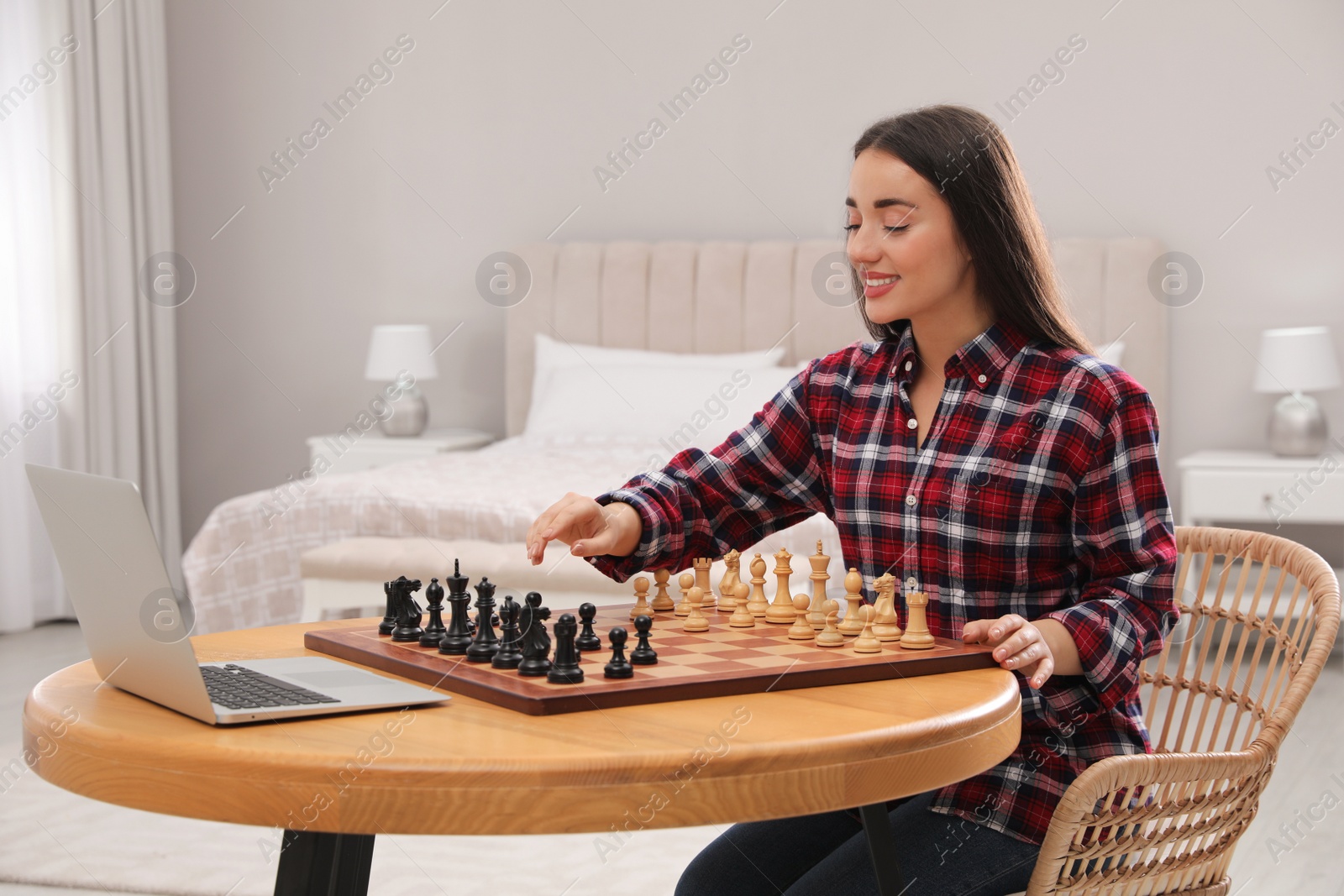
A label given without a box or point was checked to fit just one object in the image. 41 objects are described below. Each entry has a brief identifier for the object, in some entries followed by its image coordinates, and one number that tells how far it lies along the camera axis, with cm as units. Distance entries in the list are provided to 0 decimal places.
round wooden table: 240
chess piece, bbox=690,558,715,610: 298
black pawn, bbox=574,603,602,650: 272
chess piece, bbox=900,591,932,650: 274
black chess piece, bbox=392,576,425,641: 277
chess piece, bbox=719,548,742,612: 296
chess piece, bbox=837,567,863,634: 279
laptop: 248
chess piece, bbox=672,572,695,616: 293
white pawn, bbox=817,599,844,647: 277
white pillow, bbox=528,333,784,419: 707
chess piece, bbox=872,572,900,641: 275
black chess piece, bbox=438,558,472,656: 271
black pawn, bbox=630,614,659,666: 267
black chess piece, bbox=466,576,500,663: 268
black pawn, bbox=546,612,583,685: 259
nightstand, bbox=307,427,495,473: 751
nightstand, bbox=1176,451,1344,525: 603
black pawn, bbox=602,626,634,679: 261
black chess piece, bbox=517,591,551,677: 262
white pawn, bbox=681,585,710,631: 286
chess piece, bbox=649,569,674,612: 295
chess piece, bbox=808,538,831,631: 285
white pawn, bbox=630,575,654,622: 293
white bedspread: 521
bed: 533
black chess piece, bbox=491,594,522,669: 265
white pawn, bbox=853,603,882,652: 273
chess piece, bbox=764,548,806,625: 291
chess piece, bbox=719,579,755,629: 288
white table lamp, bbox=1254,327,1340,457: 620
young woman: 278
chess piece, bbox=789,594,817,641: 281
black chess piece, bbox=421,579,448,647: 275
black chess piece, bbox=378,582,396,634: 281
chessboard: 257
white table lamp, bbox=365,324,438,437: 762
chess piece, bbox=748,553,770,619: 292
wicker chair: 268
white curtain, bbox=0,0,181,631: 711
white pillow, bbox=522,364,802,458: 662
